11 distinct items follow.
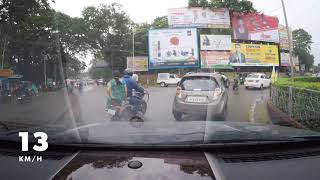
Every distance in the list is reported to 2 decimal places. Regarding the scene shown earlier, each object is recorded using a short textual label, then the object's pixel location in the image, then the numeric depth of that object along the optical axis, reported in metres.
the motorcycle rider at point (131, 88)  3.99
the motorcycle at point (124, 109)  3.78
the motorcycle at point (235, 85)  9.30
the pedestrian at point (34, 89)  9.62
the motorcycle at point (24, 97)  8.19
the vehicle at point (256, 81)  13.57
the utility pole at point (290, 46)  9.77
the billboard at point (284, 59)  17.67
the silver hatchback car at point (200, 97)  4.89
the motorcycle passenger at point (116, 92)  4.01
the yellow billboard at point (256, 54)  16.21
